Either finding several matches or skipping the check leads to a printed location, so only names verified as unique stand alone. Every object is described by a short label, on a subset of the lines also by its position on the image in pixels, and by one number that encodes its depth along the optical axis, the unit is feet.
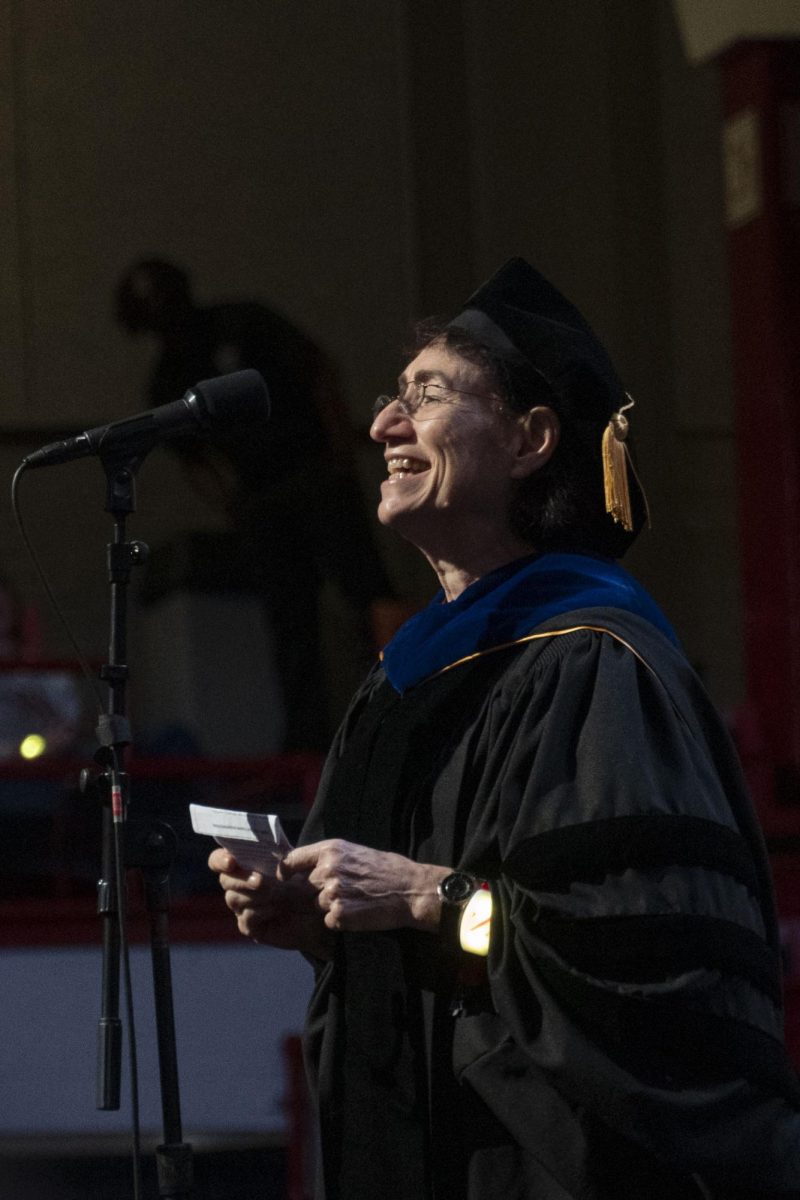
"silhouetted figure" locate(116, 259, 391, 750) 38.18
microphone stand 22.29
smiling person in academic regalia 21.73
